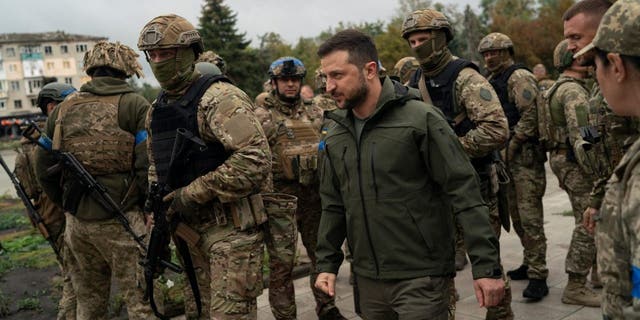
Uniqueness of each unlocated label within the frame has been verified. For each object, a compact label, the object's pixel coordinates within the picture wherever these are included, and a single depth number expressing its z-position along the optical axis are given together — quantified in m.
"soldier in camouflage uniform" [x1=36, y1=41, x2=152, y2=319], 4.55
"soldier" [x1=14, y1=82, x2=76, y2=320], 5.20
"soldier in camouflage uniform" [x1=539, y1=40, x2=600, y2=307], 5.03
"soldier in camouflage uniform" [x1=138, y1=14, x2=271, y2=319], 3.43
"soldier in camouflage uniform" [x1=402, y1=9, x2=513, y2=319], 4.21
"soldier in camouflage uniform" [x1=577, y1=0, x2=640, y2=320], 1.68
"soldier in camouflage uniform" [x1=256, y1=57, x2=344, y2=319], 5.60
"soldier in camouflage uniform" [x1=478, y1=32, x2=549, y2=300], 5.61
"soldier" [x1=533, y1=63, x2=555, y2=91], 12.37
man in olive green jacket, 2.88
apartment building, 87.56
